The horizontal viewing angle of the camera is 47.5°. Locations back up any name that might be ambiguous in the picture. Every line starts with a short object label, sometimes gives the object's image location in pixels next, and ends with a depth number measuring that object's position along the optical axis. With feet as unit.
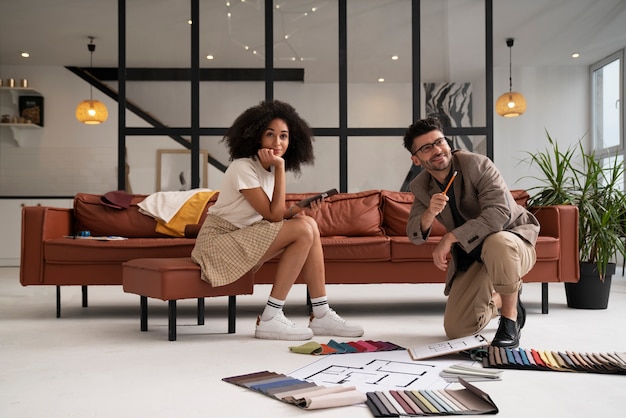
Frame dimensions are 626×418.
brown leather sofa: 13.21
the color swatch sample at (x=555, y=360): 8.14
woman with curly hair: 10.69
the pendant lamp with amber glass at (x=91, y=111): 25.29
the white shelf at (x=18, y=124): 29.63
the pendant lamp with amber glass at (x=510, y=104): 25.06
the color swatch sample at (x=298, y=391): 6.68
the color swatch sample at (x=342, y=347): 9.30
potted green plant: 14.08
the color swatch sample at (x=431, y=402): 6.37
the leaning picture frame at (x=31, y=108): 29.94
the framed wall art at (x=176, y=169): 18.60
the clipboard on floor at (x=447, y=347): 8.73
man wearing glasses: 9.43
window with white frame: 27.02
